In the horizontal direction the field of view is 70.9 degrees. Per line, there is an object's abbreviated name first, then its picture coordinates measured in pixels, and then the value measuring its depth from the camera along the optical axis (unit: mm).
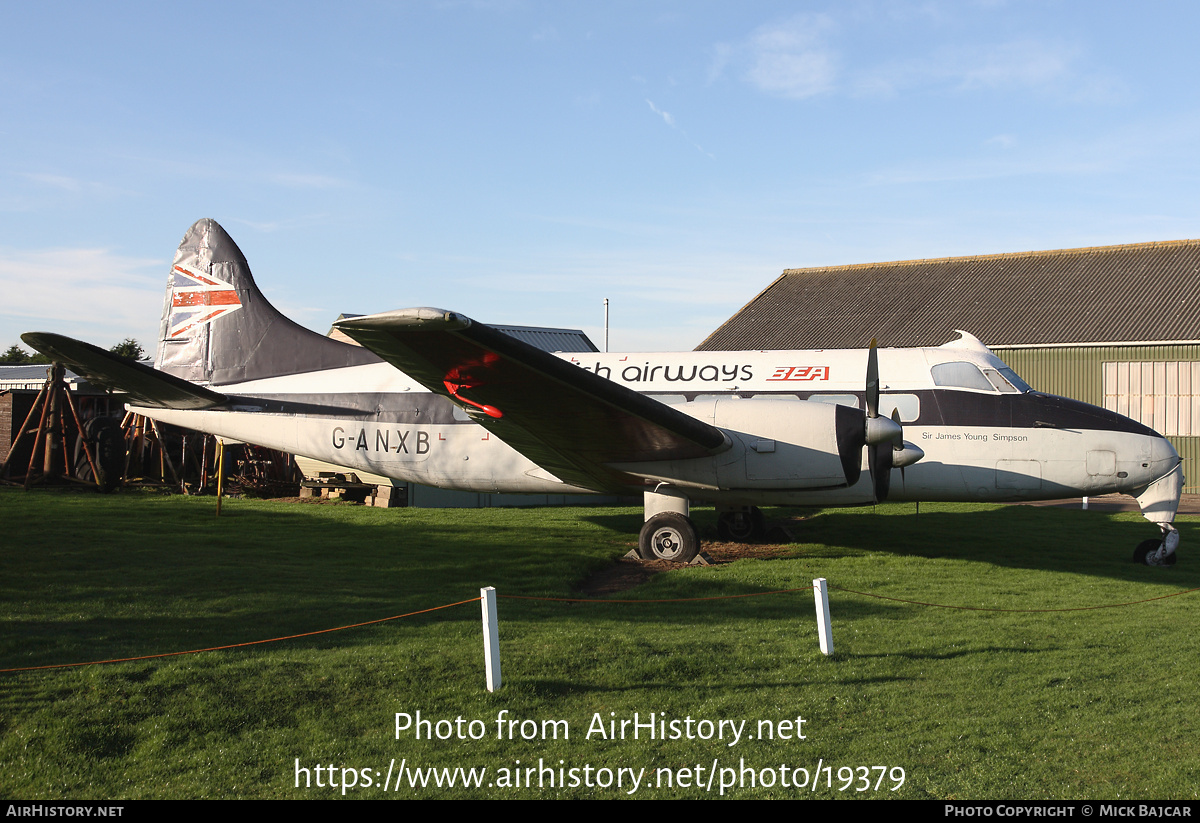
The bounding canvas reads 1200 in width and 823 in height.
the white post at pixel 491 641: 6742
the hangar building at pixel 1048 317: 27469
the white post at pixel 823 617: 7941
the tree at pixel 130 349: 64150
